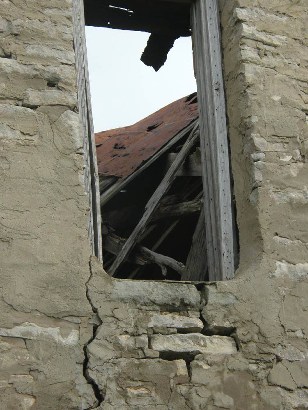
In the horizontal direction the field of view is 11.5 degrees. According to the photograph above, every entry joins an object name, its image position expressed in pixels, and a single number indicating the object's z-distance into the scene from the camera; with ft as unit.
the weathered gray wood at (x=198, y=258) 34.94
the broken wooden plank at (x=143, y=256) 38.24
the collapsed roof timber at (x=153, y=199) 39.19
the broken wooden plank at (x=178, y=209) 39.30
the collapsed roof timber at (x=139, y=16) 29.09
